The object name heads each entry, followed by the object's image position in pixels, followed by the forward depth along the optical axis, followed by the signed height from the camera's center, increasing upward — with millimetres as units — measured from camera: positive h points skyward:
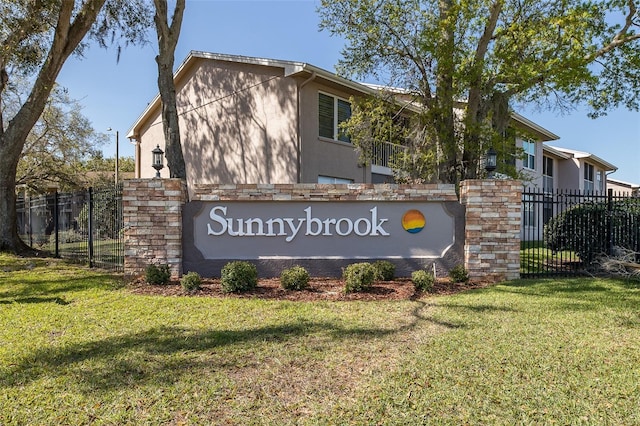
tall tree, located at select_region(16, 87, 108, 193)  21703 +3452
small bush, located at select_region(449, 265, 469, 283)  7957 -1128
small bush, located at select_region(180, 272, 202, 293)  7152 -1147
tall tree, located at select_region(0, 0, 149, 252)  12148 +4808
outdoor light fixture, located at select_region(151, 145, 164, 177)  8906 +1210
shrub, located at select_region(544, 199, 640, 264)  9647 -287
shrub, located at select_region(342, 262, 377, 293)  7102 -1051
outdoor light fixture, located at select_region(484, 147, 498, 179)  8484 +1097
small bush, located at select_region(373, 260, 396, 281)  7922 -1034
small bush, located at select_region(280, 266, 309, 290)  7277 -1107
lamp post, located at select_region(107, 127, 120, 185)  30533 +5343
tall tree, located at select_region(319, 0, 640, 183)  9562 +3924
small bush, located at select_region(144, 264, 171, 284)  7590 -1077
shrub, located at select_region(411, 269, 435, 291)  7293 -1138
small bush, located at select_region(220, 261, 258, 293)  7109 -1063
